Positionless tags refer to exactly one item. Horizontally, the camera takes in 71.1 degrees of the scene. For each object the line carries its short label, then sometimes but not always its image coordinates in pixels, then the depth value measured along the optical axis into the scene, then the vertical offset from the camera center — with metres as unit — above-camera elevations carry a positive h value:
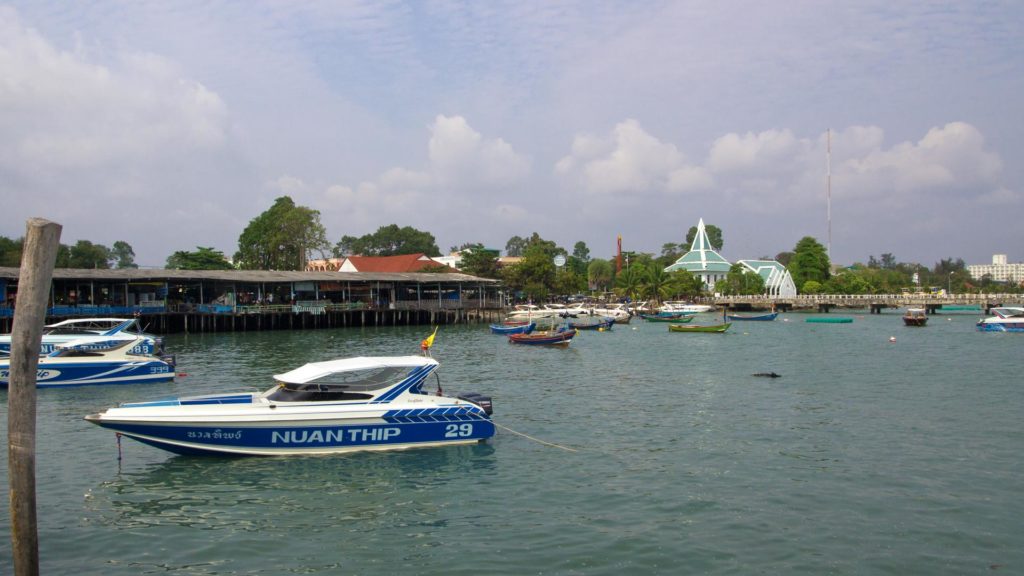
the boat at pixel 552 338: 41.84 -2.31
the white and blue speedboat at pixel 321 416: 13.72 -2.22
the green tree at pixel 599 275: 117.38 +3.91
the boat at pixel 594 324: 59.34 -2.17
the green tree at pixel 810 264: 115.62 +5.02
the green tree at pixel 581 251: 151.25 +10.03
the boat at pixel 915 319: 61.44 -2.28
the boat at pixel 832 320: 68.81 -2.52
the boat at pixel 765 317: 72.81 -2.23
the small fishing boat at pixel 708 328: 54.94 -2.47
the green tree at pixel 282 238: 88.06 +8.19
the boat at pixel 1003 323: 52.75 -2.41
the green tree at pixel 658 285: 98.00 +1.65
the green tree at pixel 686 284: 103.25 +1.81
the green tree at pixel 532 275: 89.62 +3.05
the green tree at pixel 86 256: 89.38 +6.66
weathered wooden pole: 7.38 -0.74
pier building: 51.69 +0.46
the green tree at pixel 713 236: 158.49 +13.43
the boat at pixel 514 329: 49.03 -2.10
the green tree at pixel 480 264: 90.31 +4.64
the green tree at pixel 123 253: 163.25 +12.37
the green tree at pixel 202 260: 87.06 +5.56
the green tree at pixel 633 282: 100.81 +2.19
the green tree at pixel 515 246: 164.62 +12.41
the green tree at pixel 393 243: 125.44 +10.45
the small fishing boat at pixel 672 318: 70.38 -2.11
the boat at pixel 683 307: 85.44 -1.34
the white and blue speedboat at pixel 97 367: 25.05 -2.17
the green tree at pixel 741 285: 108.66 +1.61
